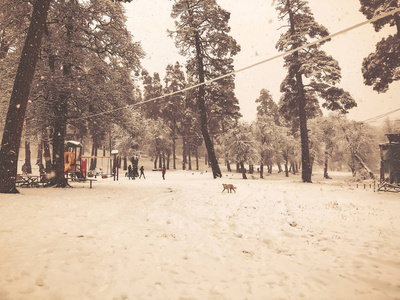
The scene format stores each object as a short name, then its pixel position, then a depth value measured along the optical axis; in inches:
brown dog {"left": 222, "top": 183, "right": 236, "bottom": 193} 464.3
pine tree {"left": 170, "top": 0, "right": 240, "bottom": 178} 727.7
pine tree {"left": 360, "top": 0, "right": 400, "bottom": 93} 522.3
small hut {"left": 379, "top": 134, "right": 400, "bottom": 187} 589.6
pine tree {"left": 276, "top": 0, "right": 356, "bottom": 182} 647.8
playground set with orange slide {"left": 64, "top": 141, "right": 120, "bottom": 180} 771.4
